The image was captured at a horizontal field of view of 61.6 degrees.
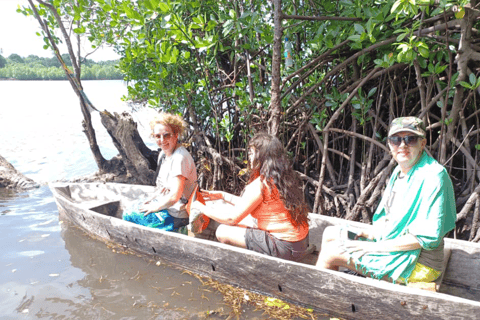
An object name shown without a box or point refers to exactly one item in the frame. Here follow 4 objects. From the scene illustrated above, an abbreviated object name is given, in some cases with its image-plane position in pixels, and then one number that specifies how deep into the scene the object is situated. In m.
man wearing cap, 2.38
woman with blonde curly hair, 3.72
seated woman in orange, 2.91
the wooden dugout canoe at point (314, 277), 2.48
